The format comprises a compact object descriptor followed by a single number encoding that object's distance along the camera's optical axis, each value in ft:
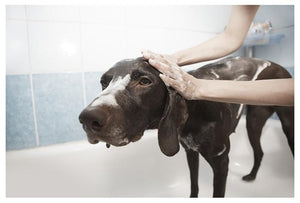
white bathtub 3.67
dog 1.73
